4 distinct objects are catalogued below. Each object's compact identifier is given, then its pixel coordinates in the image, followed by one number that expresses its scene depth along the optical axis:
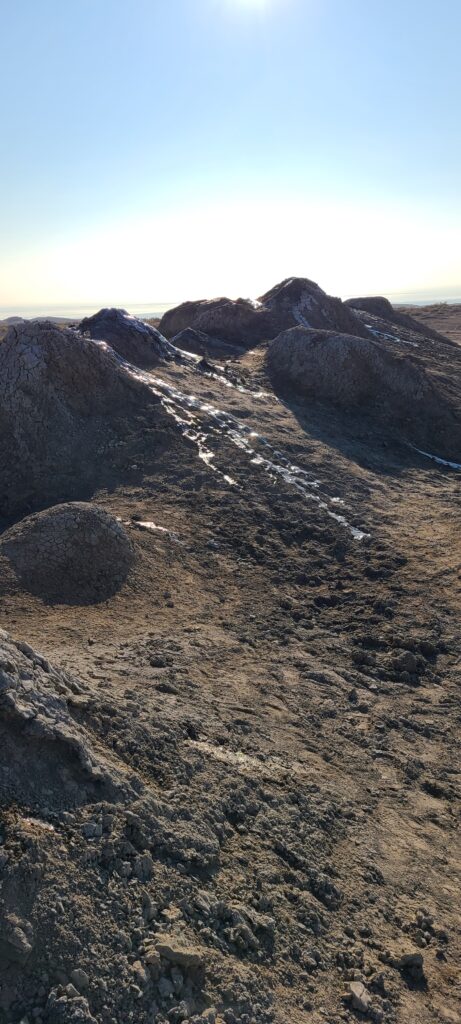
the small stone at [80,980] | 2.65
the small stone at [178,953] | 2.92
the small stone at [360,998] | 3.21
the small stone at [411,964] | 3.55
